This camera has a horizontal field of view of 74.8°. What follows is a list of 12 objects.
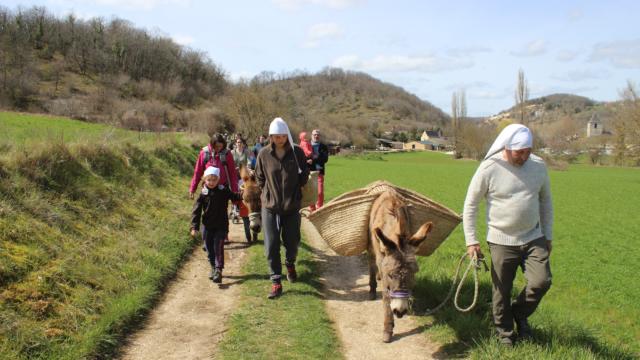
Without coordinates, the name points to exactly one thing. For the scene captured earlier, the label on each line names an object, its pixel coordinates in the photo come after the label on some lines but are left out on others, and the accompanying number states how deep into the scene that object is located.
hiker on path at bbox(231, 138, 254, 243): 9.65
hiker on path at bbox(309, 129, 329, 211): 11.08
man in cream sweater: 4.38
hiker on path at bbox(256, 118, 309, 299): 6.56
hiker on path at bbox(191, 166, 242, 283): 7.11
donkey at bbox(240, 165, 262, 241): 8.12
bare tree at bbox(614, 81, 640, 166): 35.41
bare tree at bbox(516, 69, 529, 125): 67.62
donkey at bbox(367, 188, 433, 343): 4.58
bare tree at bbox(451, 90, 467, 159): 97.56
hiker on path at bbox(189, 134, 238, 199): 7.94
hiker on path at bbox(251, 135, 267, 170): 12.77
